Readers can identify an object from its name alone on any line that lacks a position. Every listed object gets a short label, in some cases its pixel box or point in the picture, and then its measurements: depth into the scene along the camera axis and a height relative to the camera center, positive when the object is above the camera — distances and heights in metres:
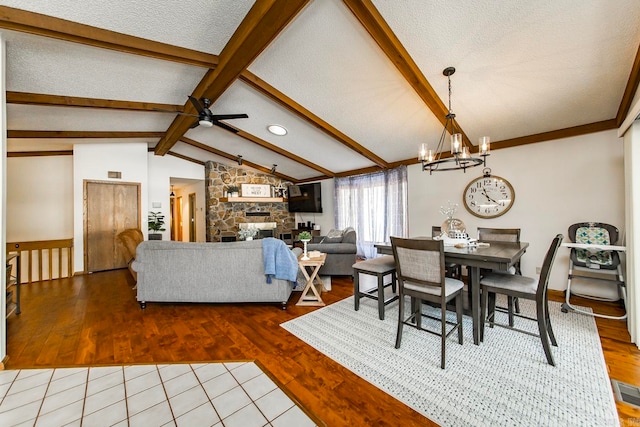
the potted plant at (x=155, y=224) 5.73 -0.18
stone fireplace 7.10 +0.18
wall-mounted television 7.21 +0.51
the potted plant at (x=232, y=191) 7.24 +0.73
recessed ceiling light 4.61 +1.63
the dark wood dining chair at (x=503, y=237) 2.88 -0.32
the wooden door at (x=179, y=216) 9.54 +0.03
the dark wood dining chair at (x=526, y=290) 1.95 -0.67
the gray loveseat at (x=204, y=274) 3.02 -0.71
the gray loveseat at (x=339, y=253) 4.30 -0.68
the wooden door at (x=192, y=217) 8.27 -0.02
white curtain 5.41 +0.20
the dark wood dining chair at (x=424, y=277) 1.98 -0.54
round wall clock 3.91 +0.27
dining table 2.02 -0.40
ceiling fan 3.27 +1.35
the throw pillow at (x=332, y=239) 4.45 -0.46
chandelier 2.35 +0.61
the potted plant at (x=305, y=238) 3.47 -0.33
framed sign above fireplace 7.59 +0.80
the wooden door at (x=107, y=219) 5.16 -0.02
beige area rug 1.48 -1.19
